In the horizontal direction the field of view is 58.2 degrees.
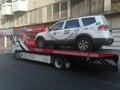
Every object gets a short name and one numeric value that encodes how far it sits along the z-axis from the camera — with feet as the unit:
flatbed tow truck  16.56
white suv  17.27
